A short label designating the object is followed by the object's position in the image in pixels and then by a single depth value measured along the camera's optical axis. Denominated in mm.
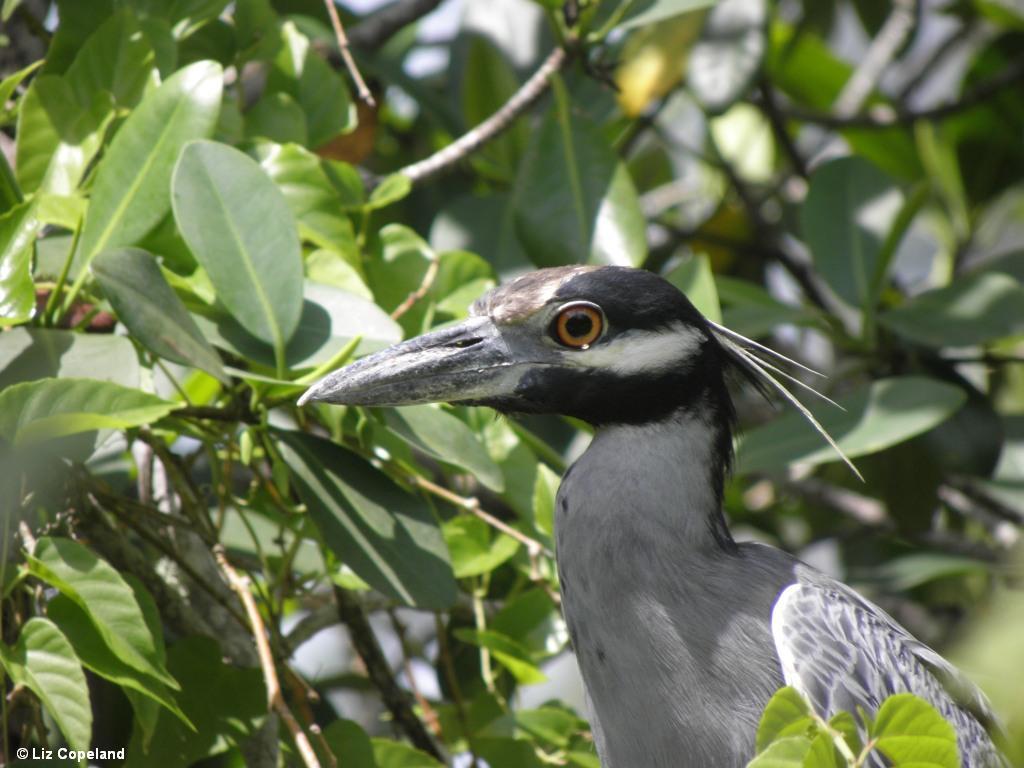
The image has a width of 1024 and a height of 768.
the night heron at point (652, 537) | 4898
